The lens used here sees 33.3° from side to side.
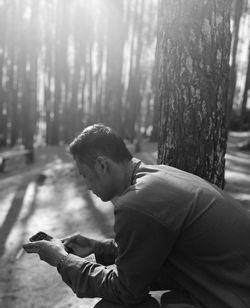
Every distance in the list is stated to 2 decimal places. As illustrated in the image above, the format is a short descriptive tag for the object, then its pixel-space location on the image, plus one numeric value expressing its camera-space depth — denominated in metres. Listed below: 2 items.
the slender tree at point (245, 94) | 23.02
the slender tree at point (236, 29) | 16.00
